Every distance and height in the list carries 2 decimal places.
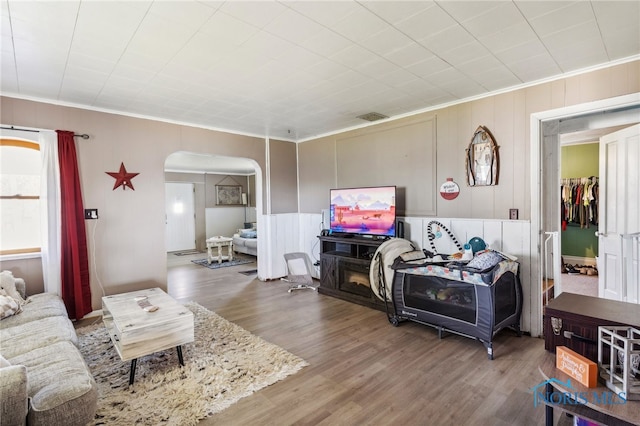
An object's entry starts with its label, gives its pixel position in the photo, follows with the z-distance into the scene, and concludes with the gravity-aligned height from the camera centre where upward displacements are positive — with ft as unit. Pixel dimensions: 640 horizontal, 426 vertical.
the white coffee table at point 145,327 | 7.55 -2.96
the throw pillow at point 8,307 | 8.37 -2.55
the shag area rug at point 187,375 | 6.54 -4.18
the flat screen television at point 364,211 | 13.19 -0.29
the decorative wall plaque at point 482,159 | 10.81 +1.49
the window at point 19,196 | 11.17 +0.62
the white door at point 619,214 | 10.30 -0.56
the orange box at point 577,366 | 4.13 -2.31
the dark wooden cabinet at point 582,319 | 5.01 -1.97
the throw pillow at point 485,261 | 8.96 -1.72
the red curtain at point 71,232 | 11.34 -0.74
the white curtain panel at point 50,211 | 10.99 +0.03
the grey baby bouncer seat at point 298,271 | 16.31 -3.49
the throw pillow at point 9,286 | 9.10 -2.14
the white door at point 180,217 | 29.19 -0.74
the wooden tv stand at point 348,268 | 13.24 -2.84
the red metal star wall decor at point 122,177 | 12.63 +1.35
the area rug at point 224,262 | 22.35 -4.10
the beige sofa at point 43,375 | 4.59 -2.94
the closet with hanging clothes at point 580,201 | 18.66 -0.12
